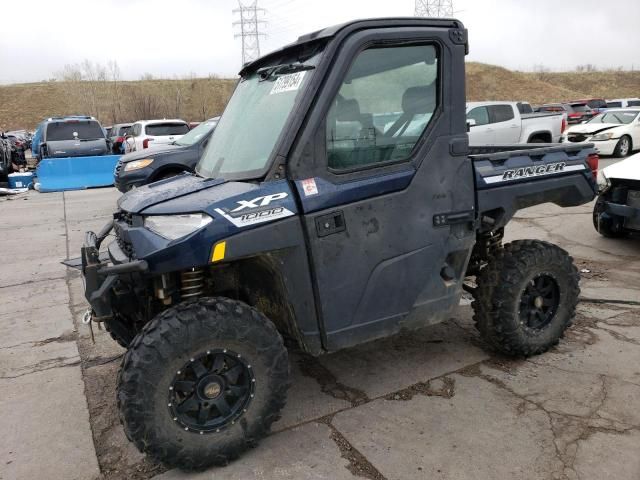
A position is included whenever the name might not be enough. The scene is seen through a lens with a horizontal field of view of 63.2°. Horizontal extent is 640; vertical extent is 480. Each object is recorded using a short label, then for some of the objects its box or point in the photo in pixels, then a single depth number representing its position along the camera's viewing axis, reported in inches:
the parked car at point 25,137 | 1229.7
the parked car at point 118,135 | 860.6
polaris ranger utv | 101.6
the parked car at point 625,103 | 1072.2
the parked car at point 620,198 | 244.4
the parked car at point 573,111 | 1127.7
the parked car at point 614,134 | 619.2
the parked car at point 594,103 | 1314.0
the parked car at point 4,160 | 609.6
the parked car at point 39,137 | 673.6
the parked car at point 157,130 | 630.5
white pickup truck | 542.3
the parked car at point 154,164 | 387.2
